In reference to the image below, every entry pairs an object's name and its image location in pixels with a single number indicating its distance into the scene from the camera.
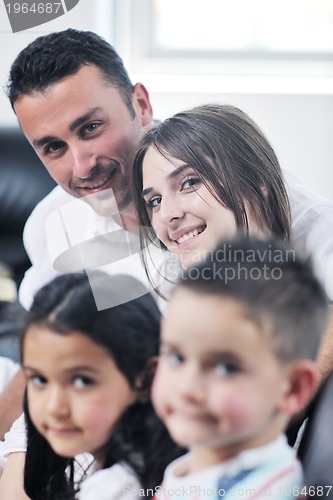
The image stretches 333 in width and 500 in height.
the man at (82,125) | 1.99
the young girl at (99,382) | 1.66
